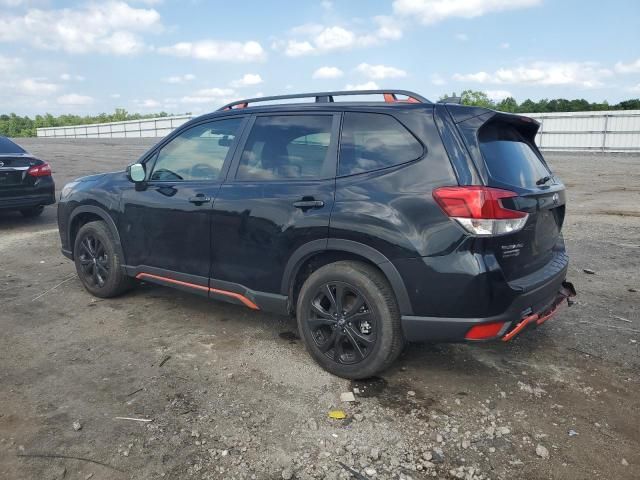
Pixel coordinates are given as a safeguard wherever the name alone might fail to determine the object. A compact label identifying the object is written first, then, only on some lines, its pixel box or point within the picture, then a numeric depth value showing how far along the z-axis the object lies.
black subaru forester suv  3.00
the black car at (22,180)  8.17
